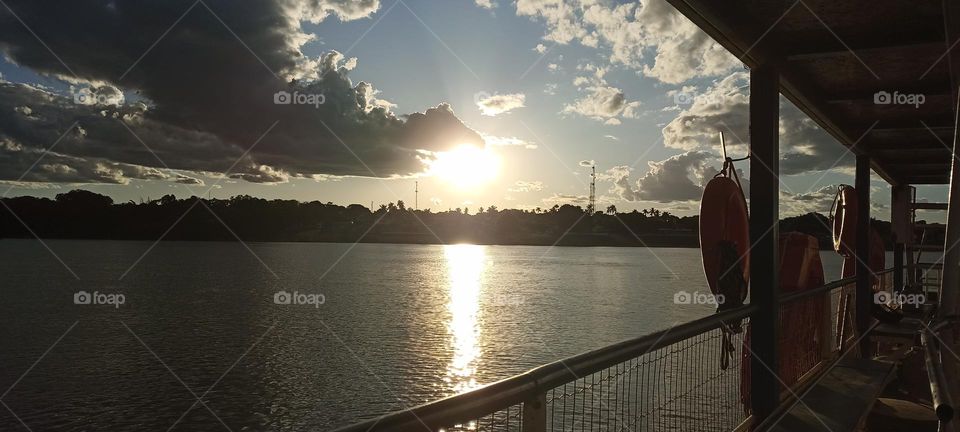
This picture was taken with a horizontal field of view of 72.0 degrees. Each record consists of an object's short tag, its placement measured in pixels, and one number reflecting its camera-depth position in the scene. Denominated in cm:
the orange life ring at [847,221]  884
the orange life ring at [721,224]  513
